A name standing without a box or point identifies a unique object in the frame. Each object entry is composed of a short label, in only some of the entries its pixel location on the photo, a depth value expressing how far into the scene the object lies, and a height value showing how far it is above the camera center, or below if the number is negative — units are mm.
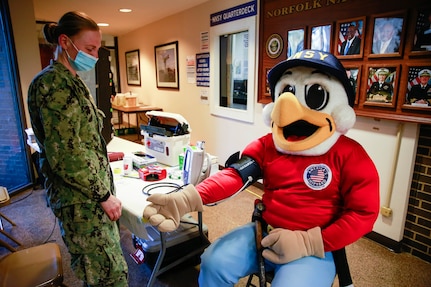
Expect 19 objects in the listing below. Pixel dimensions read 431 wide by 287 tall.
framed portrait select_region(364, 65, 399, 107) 1896 -17
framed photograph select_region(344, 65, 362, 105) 2067 +62
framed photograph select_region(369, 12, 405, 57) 1816 +307
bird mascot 1029 -430
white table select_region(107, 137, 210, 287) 1385 -632
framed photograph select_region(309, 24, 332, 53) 2238 +363
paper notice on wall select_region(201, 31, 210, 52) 3668 +532
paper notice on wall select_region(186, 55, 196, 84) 4035 +203
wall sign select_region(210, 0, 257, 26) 2941 +762
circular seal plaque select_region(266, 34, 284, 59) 2678 +351
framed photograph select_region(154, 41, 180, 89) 4473 +297
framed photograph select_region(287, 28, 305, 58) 2469 +371
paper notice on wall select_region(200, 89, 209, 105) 3896 -185
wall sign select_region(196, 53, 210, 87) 3754 +180
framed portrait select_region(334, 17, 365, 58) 2016 +321
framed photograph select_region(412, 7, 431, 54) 1696 +295
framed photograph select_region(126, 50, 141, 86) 5906 +324
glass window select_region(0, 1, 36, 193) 2988 -397
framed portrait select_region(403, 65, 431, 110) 1743 -35
